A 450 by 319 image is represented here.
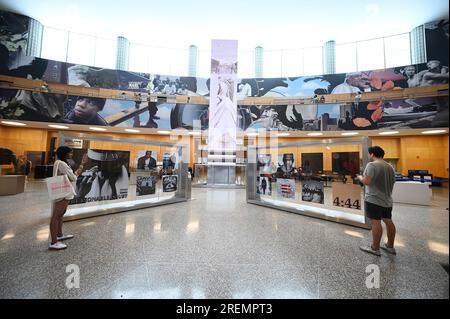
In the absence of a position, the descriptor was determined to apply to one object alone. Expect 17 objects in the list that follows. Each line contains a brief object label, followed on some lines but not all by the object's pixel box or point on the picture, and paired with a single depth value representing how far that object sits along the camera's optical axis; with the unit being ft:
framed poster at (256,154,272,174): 18.34
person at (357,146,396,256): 8.23
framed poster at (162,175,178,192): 18.70
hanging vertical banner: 38.93
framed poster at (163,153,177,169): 18.93
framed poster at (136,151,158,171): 16.89
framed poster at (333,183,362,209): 12.63
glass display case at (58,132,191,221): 13.29
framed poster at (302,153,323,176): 14.89
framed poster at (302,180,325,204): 14.44
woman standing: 8.43
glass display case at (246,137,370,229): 12.97
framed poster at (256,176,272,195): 18.20
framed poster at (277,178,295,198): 16.35
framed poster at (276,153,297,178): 16.39
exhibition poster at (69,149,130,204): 13.16
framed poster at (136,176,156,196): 16.78
